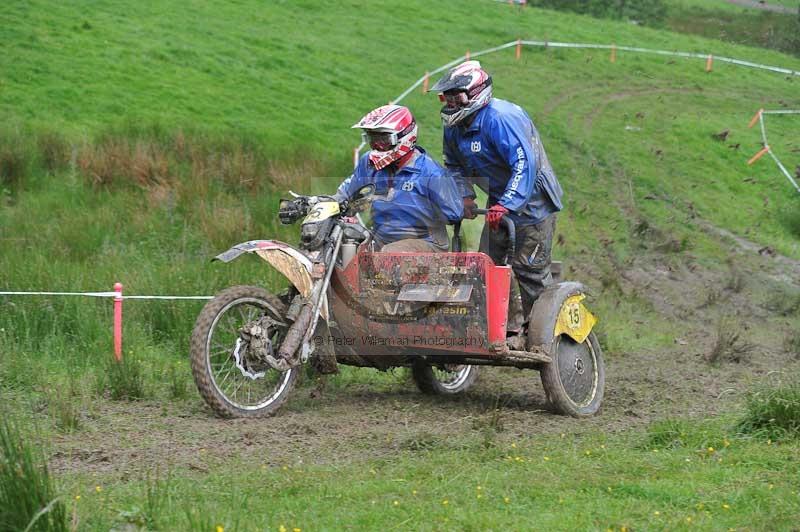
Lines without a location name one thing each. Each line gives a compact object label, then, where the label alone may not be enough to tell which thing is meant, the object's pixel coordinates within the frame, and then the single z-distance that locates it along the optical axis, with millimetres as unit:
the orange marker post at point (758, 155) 48912
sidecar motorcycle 15211
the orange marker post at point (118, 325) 18031
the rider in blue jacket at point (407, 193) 16859
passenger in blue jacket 16953
